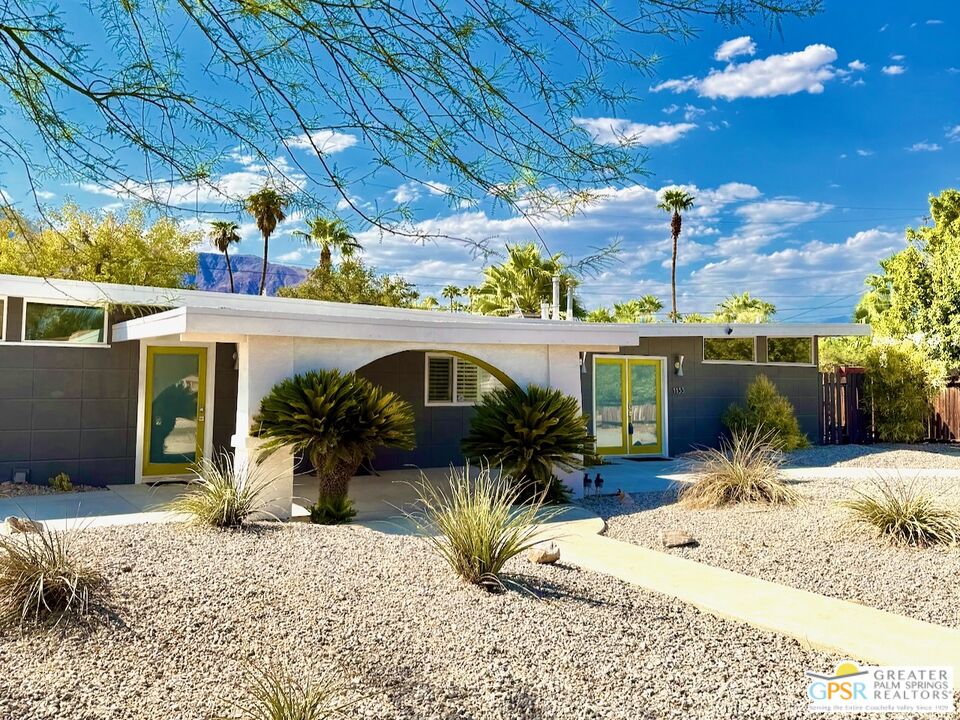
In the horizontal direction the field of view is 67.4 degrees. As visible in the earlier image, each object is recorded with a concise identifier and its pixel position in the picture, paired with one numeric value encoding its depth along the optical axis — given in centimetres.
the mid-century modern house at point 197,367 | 830
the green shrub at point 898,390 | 1792
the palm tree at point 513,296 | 2309
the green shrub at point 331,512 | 802
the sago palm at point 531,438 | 927
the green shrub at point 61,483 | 997
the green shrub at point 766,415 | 1574
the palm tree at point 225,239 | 3062
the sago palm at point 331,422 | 772
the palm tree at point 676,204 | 2878
